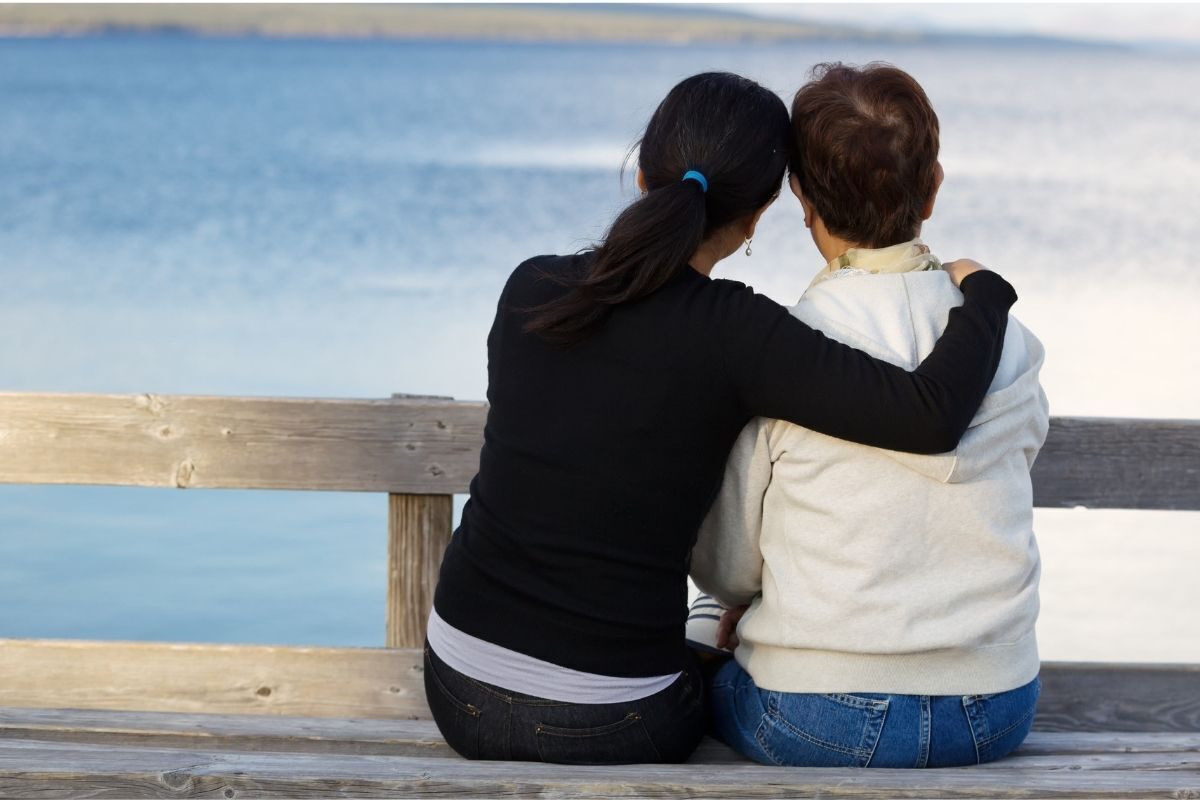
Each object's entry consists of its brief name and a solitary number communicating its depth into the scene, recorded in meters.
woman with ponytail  5.07
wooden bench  5.70
